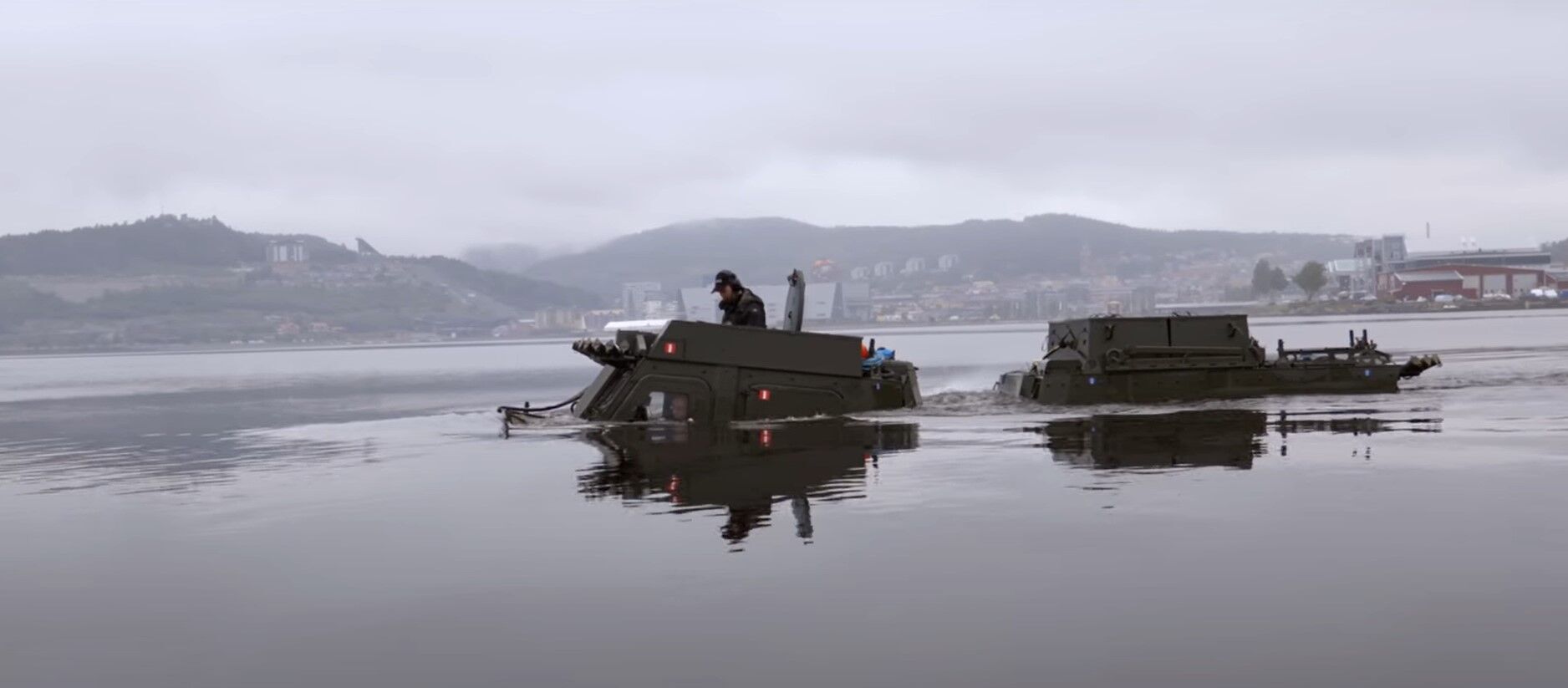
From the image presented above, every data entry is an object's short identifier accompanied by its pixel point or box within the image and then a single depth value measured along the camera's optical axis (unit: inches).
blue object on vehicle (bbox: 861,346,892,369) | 1173.4
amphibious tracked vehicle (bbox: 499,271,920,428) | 1075.9
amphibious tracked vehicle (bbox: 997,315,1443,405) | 1244.5
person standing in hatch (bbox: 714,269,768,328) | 1115.3
